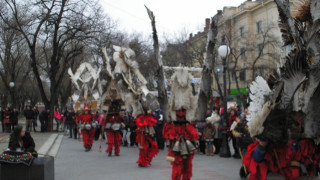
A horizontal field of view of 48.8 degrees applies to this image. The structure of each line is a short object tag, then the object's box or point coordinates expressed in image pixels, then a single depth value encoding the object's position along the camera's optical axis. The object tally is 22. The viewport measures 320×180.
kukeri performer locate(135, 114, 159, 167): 9.92
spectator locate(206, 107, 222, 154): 12.96
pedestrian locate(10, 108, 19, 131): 23.95
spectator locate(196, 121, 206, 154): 13.02
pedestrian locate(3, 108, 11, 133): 23.79
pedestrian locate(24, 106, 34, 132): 23.06
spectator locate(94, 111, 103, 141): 19.09
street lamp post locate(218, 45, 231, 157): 12.22
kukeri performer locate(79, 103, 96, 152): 13.68
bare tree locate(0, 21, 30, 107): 29.09
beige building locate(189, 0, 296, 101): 31.05
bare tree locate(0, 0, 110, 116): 22.11
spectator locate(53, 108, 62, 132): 26.97
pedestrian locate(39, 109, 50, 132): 24.17
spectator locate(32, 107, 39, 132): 24.53
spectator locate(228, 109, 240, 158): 11.95
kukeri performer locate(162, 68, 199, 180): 6.50
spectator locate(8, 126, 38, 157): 7.27
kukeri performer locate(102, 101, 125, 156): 12.00
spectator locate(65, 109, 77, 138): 20.58
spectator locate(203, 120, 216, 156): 12.66
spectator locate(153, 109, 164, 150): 14.60
